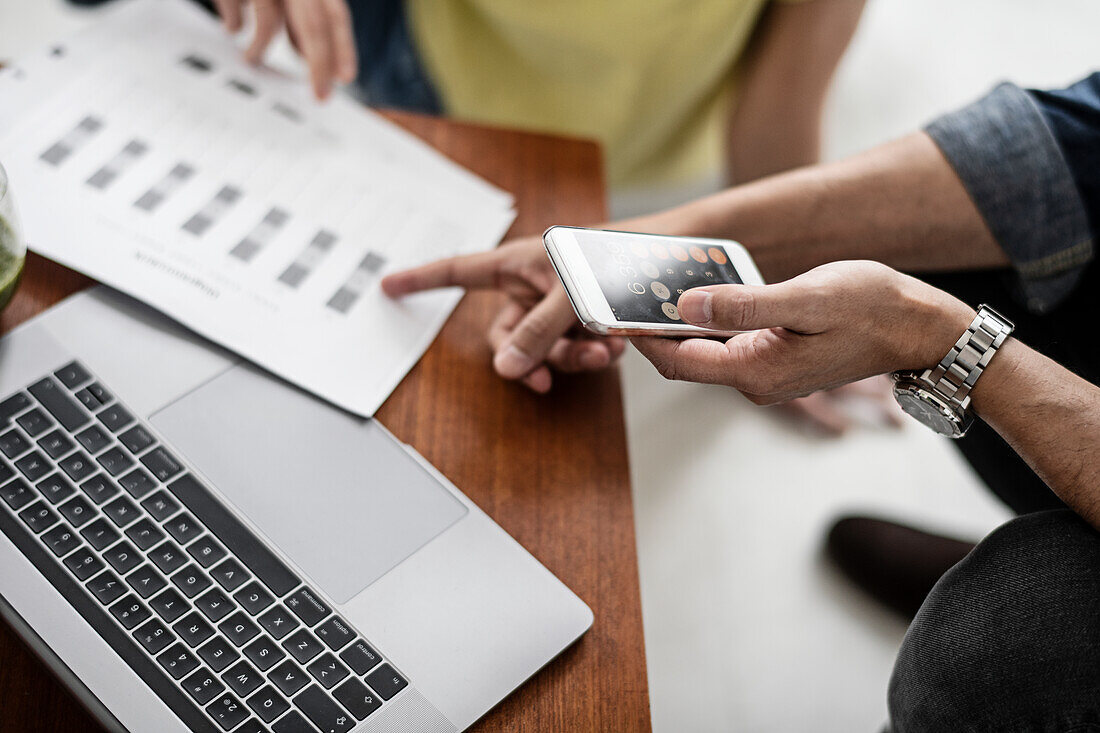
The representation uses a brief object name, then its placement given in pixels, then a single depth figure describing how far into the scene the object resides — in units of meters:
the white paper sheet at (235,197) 0.51
